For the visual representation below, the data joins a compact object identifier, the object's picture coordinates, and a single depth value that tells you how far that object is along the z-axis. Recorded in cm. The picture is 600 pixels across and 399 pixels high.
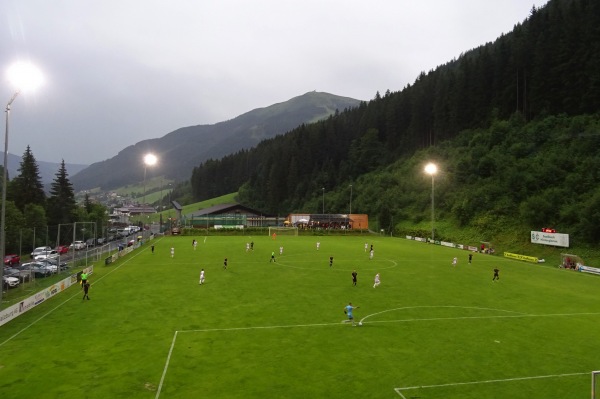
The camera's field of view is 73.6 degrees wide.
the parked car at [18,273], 3634
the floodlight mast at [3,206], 2498
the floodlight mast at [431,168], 6607
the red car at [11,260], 4641
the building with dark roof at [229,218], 11356
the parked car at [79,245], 6815
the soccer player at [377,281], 3534
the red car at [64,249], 5188
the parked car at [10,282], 3491
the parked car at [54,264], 4343
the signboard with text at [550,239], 5682
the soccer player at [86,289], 3022
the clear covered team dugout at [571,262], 5092
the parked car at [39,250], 5001
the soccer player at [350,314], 2420
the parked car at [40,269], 4145
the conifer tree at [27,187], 7464
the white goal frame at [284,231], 10094
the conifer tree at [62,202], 7988
